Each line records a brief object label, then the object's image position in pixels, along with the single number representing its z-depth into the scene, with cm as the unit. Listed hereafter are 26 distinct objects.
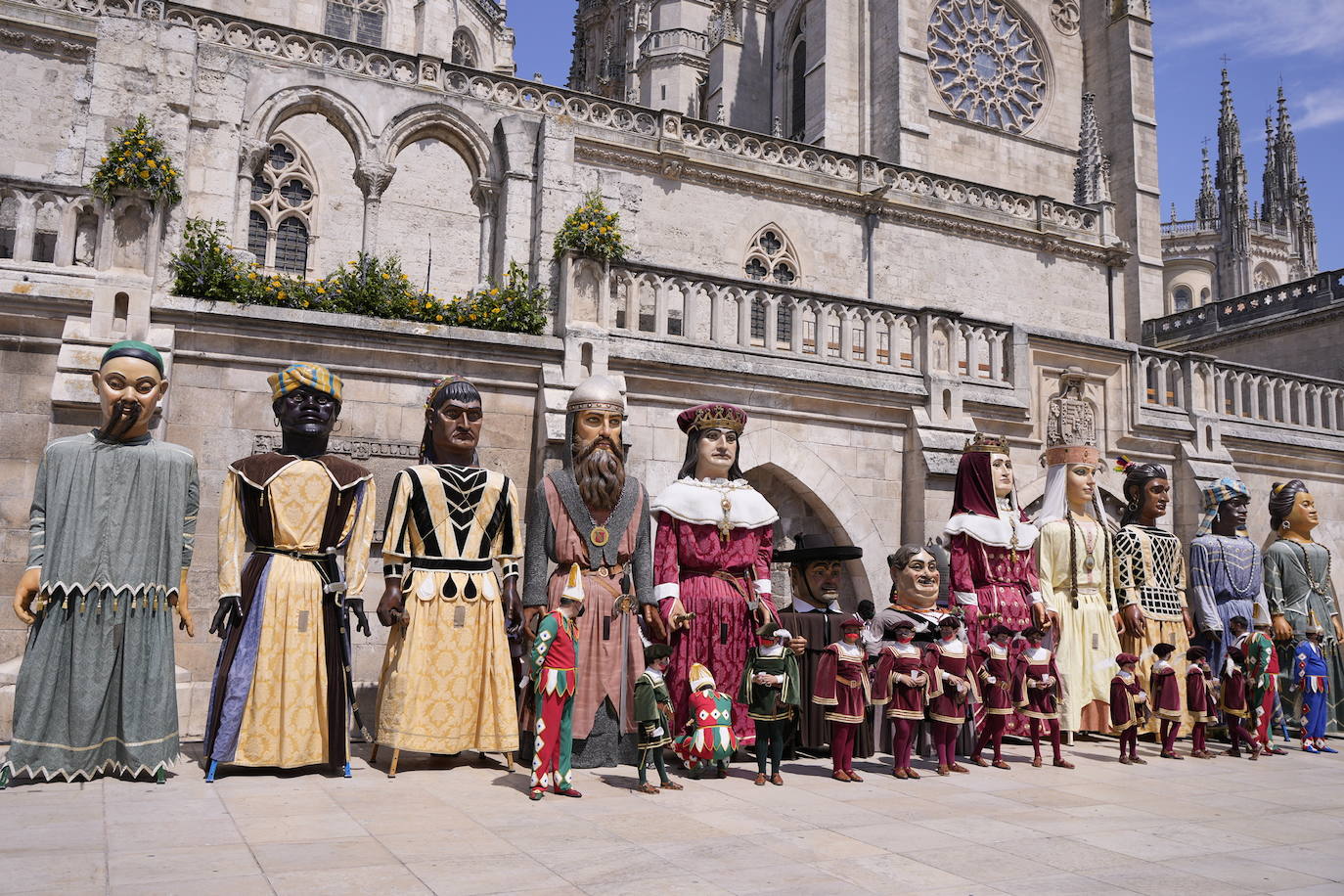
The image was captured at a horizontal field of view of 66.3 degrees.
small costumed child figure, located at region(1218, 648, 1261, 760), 773
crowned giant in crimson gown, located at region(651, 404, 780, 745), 651
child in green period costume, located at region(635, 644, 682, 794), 562
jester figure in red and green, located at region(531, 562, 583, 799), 552
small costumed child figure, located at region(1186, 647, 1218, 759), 759
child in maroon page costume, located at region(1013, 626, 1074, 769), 705
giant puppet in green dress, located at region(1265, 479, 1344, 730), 886
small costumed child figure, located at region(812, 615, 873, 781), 630
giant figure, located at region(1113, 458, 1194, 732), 823
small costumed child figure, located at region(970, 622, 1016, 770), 689
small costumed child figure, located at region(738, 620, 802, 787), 614
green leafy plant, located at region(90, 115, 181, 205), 765
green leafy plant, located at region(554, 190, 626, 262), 904
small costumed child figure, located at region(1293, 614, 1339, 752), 838
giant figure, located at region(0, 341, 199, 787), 545
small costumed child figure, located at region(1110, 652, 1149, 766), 725
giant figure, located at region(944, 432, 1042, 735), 762
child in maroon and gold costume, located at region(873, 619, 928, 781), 645
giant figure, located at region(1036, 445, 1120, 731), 803
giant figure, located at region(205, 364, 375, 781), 575
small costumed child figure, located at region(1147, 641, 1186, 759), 752
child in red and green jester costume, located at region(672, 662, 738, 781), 585
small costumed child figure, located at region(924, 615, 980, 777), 659
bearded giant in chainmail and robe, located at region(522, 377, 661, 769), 623
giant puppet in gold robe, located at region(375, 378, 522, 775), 604
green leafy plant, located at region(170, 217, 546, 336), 796
